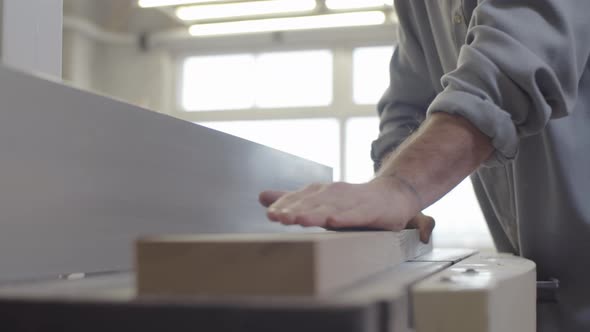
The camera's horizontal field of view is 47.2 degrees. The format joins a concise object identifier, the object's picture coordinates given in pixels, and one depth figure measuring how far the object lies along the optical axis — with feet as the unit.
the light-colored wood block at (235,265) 1.27
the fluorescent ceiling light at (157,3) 16.87
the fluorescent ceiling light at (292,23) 20.47
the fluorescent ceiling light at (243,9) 18.44
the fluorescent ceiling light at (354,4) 19.43
